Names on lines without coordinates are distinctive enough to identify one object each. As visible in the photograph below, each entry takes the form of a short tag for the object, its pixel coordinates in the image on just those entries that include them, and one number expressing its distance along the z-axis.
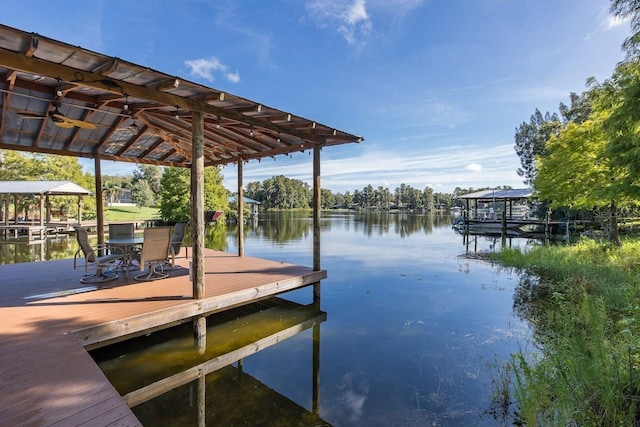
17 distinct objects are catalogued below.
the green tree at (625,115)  5.27
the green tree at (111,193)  39.28
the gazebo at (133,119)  3.08
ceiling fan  4.01
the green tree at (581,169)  10.21
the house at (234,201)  35.53
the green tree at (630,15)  5.08
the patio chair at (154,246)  4.97
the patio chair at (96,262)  5.02
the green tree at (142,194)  49.06
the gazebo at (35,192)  16.55
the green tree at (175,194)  22.86
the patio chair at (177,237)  6.25
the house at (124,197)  48.09
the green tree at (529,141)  34.28
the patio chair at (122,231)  6.20
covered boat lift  22.17
